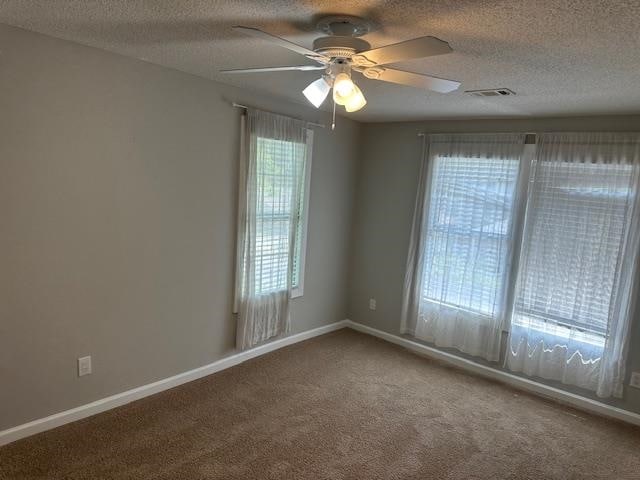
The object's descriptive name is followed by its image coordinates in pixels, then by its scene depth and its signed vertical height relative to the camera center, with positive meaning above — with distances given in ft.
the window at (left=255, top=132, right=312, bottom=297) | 11.68 -0.54
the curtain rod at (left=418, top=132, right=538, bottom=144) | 11.62 +1.76
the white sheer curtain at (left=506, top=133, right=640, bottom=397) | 10.41 -1.33
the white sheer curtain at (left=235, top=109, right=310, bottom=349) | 11.37 -0.98
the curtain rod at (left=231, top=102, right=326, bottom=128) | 10.91 +1.88
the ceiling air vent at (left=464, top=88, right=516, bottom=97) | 8.97 +2.26
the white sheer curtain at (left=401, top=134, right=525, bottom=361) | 12.16 -1.25
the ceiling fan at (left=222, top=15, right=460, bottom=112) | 5.24 +1.72
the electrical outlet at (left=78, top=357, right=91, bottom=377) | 8.97 -4.03
